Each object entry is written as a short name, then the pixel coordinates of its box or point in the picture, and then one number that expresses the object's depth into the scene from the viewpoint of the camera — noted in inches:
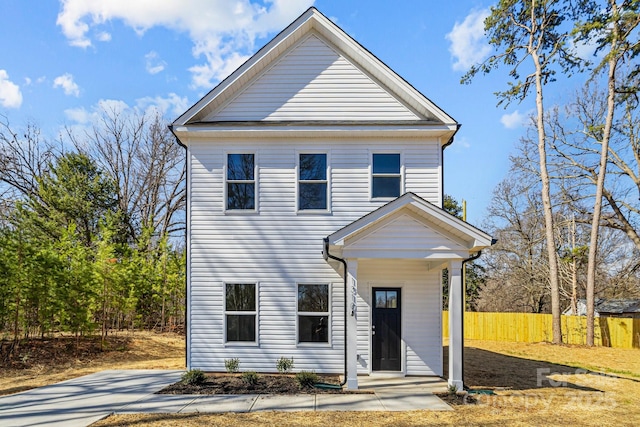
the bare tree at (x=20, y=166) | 870.4
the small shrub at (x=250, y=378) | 326.0
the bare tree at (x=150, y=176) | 1005.8
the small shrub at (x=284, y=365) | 362.3
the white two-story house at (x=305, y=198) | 371.6
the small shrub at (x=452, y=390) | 302.7
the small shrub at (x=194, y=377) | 330.6
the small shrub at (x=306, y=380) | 321.4
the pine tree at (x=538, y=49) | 689.6
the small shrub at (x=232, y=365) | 362.9
